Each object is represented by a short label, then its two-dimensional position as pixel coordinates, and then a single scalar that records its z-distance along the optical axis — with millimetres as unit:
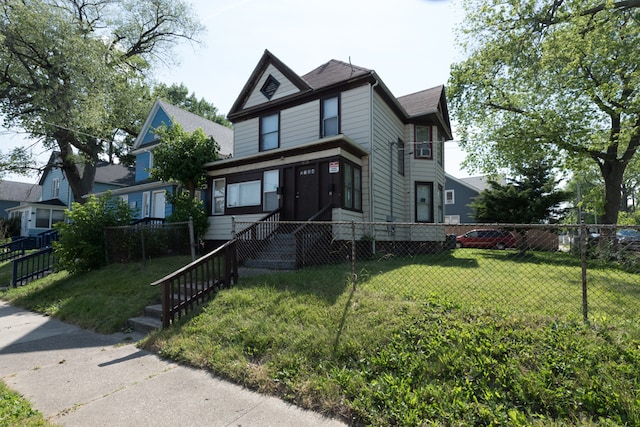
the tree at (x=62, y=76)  15594
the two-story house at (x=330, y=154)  10500
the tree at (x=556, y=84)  12266
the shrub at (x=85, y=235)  9875
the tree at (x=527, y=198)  20688
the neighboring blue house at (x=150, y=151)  17984
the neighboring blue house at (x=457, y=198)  31594
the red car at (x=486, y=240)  19066
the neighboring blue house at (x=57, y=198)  25391
